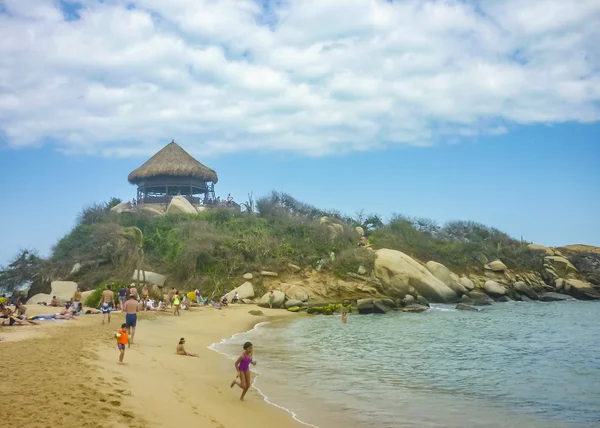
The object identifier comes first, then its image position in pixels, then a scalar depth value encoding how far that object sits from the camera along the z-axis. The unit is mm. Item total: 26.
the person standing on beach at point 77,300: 21688
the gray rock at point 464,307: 30775
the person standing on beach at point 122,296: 22959
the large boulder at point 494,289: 38688
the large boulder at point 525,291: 39781
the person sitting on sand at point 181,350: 14109
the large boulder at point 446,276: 37500
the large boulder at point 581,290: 40719
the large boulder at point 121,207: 42719
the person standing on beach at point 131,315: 14062
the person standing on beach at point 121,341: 11102
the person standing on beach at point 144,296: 25555
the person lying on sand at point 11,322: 15959
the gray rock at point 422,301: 32619
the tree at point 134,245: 33750
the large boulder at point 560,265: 44750
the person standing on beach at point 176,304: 23914
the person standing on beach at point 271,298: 30220
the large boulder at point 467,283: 38500
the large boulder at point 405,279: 34469
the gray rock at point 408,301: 32531
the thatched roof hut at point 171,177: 43250
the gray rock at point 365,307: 29186
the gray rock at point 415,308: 29944
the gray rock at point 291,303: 30392
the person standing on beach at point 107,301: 18672
